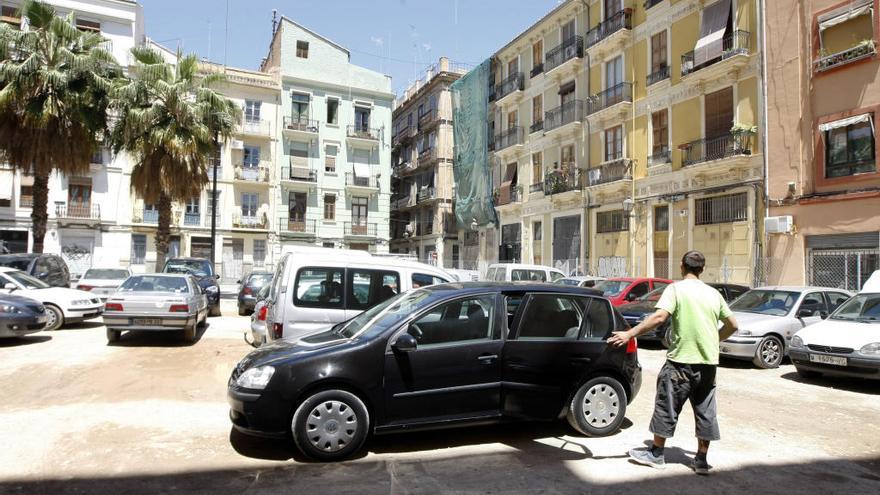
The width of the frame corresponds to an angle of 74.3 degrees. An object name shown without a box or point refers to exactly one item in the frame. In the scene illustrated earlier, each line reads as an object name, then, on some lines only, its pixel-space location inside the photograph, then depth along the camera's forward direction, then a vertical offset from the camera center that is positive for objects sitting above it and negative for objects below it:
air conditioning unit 18.53 +1.42
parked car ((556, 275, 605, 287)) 15.56 -0.38
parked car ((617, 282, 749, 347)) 12.75 -0.91
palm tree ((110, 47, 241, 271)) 21.53 +5.16
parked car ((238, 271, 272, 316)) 18.11 -0.80
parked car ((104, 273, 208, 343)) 11.10 -0.91
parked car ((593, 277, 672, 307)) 14.79 -0.53
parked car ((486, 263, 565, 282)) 17.95 -0.21
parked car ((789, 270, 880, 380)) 8.59 -1.14
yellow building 20.77 +5.71
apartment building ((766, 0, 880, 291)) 17.06 +3.99
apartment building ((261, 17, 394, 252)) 42.28 +9.02
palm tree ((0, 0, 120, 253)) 19.03 +5.53
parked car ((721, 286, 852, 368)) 10.54 -0.92
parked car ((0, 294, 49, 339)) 11.04 -1.06
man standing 4.81 -0.75
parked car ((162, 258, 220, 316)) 17.80 -0.29
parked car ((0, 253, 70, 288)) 15.68 -0.12
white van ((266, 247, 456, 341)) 7.39 -0.27
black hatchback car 4.97 -0.95
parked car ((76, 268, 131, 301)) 16.91 -0.53
